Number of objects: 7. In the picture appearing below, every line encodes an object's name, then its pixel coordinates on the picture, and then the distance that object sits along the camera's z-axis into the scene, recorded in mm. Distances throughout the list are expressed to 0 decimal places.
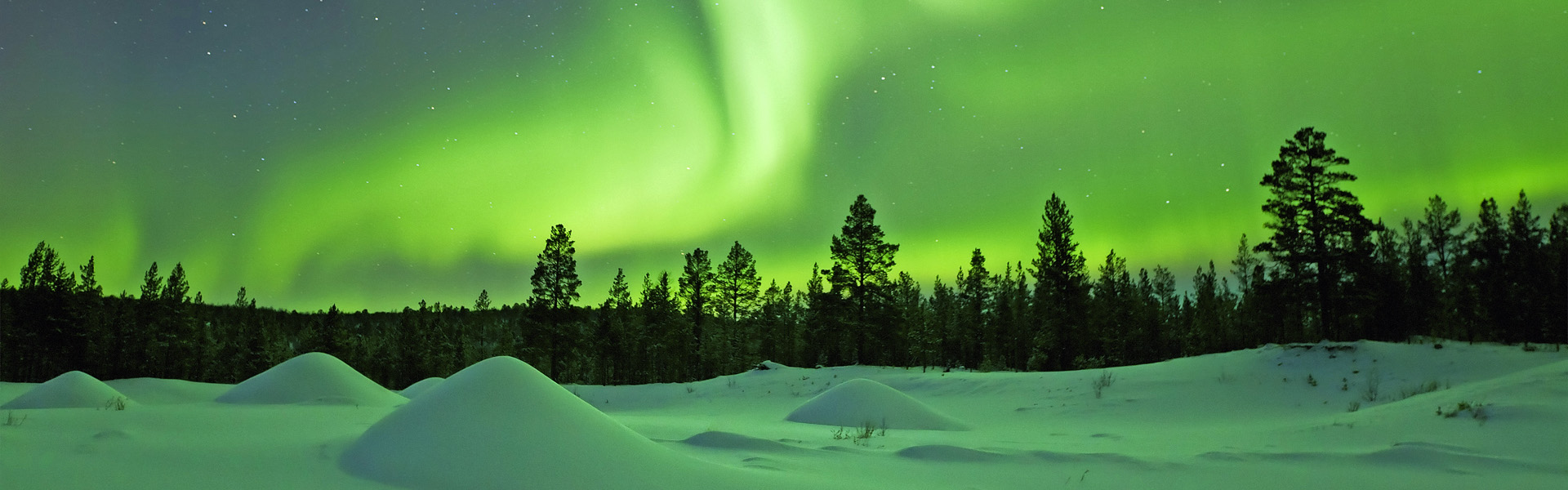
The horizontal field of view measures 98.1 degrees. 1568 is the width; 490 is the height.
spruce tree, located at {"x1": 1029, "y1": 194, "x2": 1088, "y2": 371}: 38312
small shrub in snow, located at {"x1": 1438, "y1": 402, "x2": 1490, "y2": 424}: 9484
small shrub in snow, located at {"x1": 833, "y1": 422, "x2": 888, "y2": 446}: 11070
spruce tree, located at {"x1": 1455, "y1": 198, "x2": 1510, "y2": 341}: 36781
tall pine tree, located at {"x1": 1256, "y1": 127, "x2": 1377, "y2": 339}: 28094
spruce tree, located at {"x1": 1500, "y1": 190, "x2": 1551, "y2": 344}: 35438
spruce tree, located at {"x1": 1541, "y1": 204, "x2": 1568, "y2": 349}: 33625
